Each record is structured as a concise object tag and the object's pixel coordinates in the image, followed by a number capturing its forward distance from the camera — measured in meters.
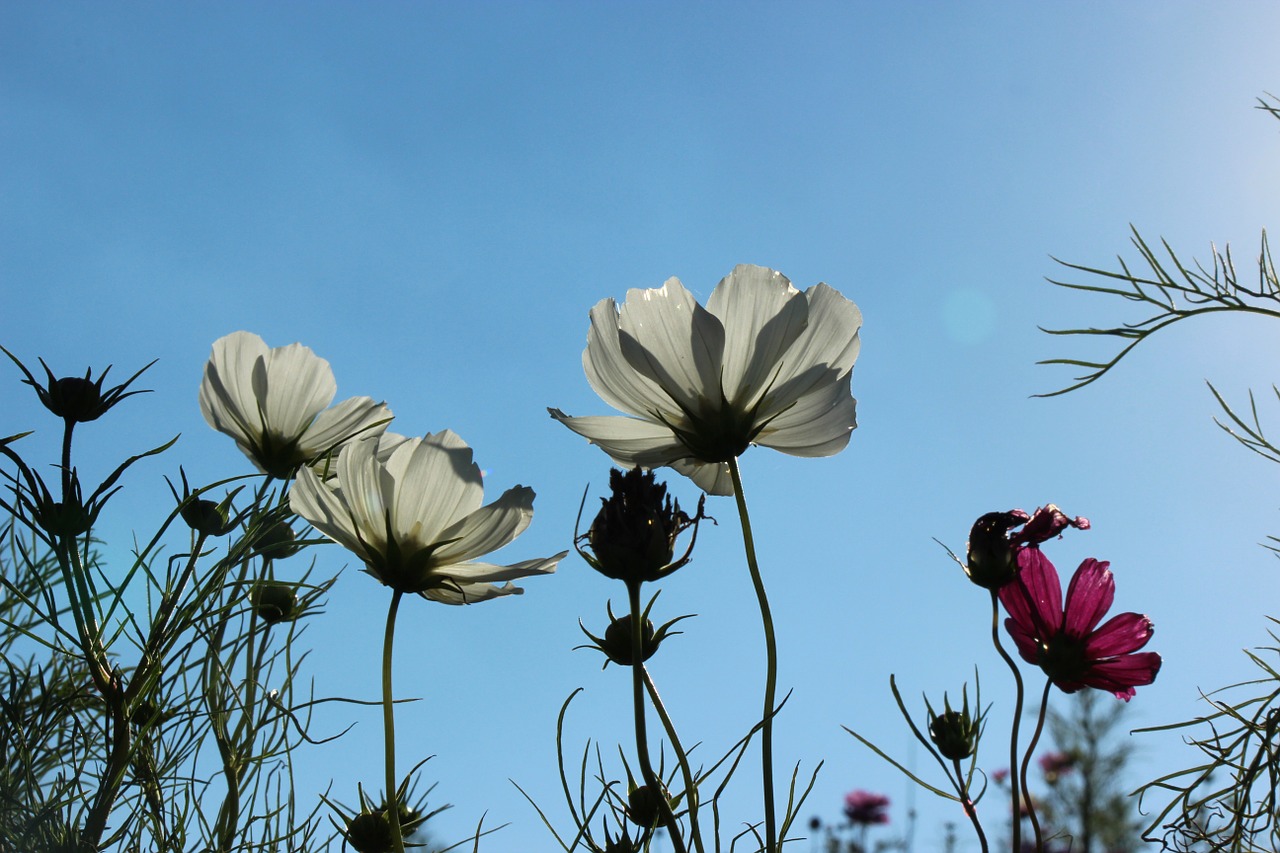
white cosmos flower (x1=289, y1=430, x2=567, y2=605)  0.52
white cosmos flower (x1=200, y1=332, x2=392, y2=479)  0.70
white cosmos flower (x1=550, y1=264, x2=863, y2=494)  0.51
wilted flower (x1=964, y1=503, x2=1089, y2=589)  0.49
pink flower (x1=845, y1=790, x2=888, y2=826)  3.57
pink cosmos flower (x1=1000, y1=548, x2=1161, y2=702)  0.51
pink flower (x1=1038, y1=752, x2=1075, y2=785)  4.35
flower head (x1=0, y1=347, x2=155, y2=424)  0.58
